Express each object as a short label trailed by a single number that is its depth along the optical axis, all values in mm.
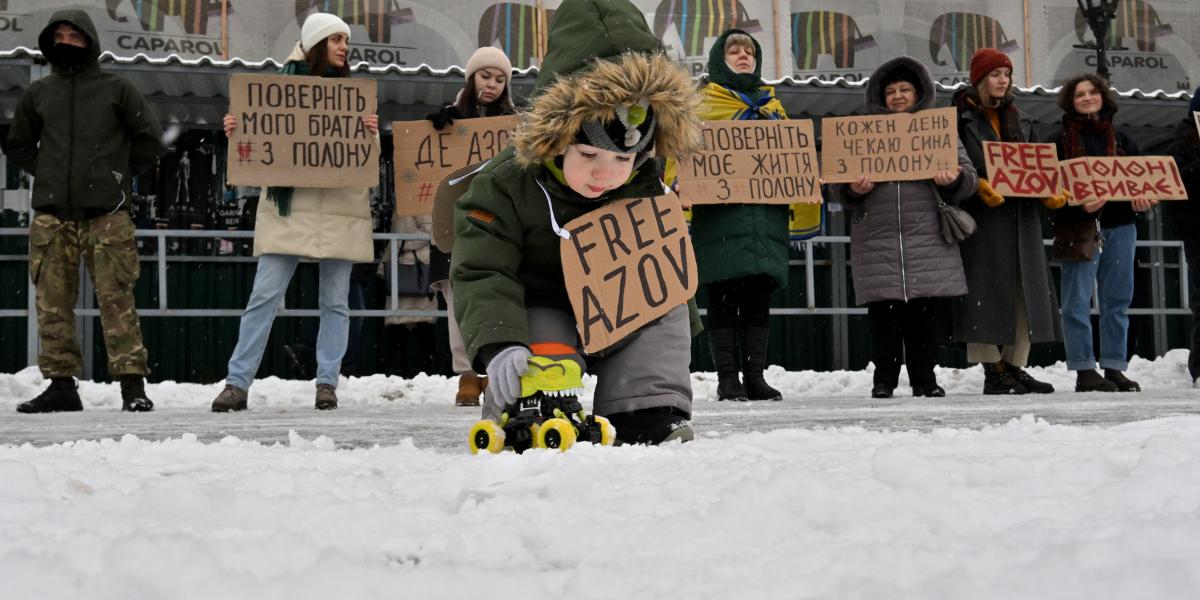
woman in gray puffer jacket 5699
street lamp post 10695
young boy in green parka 2480
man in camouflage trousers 5152
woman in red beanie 5918
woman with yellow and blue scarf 5578
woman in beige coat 5203
